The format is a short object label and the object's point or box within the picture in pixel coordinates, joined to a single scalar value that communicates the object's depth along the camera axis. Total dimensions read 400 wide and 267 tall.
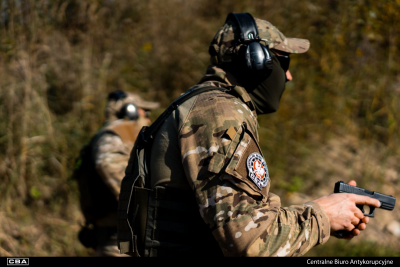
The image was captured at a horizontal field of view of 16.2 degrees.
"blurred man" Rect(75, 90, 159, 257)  3.87
